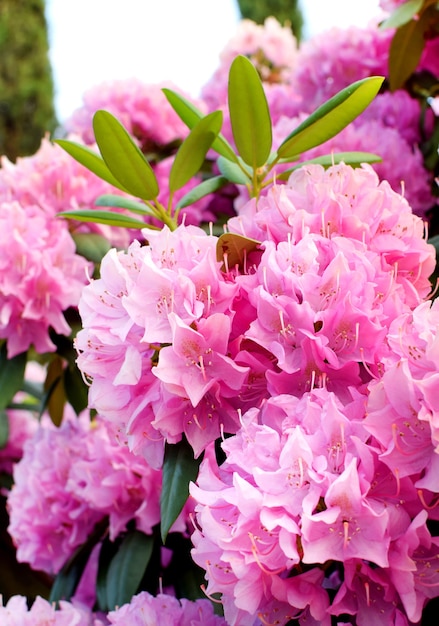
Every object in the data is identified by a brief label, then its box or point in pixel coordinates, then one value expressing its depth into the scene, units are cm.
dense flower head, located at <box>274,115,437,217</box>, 100
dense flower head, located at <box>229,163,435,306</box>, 57
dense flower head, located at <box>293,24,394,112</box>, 123
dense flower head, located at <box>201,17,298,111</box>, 164
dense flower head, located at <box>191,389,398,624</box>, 43
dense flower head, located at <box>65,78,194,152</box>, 126
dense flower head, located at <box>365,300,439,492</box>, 43
